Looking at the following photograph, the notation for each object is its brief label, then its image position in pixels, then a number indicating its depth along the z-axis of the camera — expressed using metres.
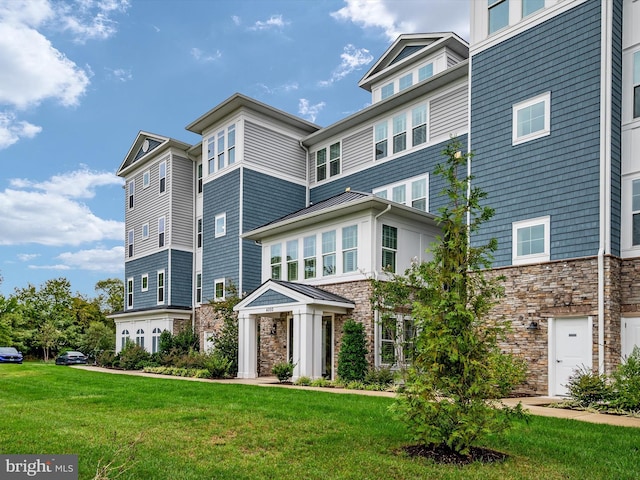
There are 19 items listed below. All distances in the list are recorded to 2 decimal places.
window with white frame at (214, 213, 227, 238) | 23.66
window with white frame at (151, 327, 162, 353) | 26.97
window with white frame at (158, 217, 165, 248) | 27.87
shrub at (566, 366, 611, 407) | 11.35
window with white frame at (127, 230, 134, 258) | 31.10
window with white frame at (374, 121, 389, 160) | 20.91
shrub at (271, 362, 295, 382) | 16.50
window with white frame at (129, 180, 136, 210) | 31.31
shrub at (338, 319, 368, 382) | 15.70
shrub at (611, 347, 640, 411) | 10.47
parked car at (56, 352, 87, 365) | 30.50
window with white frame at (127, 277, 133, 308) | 30.78
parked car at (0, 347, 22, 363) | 30.61
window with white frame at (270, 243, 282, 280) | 20.07
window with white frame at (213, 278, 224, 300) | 23.47
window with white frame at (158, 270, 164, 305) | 27.59
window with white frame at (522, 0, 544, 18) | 14.52
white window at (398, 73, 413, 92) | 22.09
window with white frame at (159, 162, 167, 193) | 27.88
